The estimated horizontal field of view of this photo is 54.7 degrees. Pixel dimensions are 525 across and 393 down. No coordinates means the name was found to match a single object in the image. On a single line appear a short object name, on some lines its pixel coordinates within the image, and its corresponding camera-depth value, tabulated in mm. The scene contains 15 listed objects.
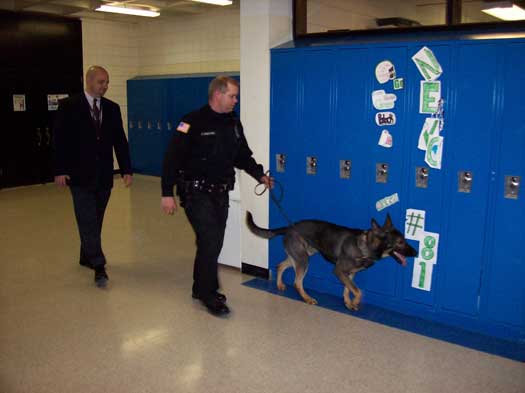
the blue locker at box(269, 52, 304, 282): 4027
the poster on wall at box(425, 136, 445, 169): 3363
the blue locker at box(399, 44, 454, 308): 3314
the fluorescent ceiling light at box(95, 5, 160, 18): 7813
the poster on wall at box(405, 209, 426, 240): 3502
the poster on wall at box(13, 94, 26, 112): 8398
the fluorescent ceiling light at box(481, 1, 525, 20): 3557
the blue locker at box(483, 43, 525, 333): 3049
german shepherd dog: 3451
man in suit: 3996
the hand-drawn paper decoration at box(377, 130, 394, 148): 3576
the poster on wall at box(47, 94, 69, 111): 8828
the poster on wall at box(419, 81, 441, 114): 3331
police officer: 3412
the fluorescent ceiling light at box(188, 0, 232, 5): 7058
